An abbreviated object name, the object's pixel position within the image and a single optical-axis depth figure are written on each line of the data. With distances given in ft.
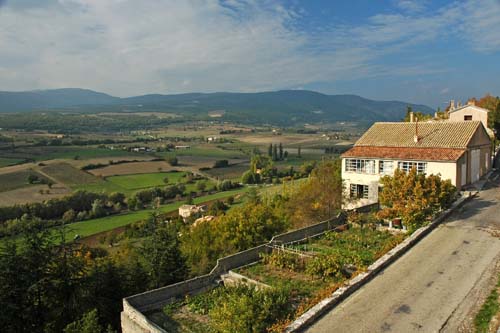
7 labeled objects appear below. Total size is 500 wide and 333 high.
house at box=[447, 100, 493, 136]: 118.66
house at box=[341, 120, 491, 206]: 83.10
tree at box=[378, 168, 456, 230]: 66.44
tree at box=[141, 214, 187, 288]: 67.46
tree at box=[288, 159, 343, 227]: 98.99
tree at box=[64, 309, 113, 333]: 45.24
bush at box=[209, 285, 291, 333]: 37.45
